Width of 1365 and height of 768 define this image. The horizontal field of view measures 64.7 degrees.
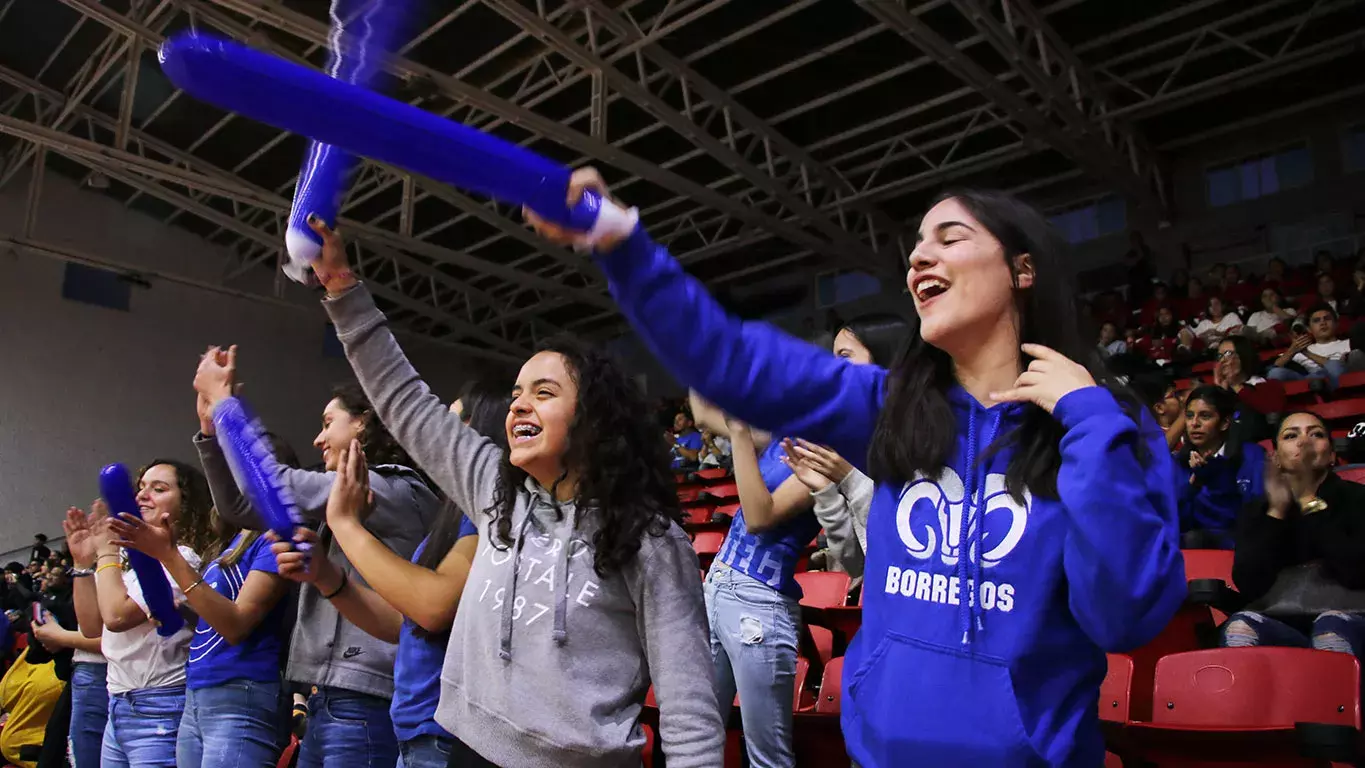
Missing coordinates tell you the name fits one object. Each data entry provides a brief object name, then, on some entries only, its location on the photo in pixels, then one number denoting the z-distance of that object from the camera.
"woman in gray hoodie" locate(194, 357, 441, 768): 2.15
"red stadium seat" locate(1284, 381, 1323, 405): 6.30
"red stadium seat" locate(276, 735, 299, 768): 3.38
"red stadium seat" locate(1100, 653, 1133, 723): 2.49
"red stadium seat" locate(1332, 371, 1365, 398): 6.30
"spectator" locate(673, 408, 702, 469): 9.84
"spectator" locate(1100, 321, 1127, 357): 8.93
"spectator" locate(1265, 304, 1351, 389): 6.92
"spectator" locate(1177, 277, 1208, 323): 9.80
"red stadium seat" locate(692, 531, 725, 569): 4.87
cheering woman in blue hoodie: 1.05
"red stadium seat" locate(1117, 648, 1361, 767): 2.19
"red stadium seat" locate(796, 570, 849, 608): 3.68
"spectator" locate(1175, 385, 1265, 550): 4.06
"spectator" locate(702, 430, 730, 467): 9.07
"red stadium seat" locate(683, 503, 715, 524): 7.78
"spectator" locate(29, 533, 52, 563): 11.09
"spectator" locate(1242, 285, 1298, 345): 8.16
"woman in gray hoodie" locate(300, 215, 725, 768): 1.52
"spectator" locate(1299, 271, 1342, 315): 8.46
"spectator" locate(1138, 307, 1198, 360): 8.75
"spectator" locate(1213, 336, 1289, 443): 5.94
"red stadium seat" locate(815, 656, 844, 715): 2.78
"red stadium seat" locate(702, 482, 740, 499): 7.95
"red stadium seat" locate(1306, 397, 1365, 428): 5.88
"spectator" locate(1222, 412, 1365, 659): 2.84
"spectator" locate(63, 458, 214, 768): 2.69
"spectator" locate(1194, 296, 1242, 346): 8.62
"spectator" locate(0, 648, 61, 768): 4.96
